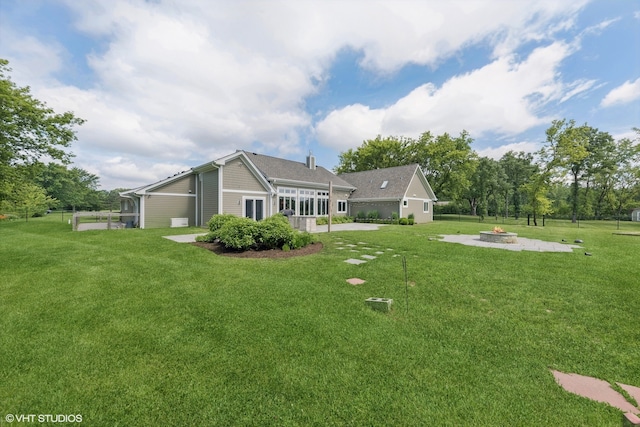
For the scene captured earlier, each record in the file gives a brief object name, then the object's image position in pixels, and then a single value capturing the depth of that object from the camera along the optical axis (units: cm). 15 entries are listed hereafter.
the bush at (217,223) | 995
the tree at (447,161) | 3391
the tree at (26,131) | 842
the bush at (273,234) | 859
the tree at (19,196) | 1132
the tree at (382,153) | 3784
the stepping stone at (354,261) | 705
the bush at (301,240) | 896
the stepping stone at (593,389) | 218
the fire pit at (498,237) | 1068
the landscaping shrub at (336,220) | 2103
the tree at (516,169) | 4334
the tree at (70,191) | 4438
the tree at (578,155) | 2291
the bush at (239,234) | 827
